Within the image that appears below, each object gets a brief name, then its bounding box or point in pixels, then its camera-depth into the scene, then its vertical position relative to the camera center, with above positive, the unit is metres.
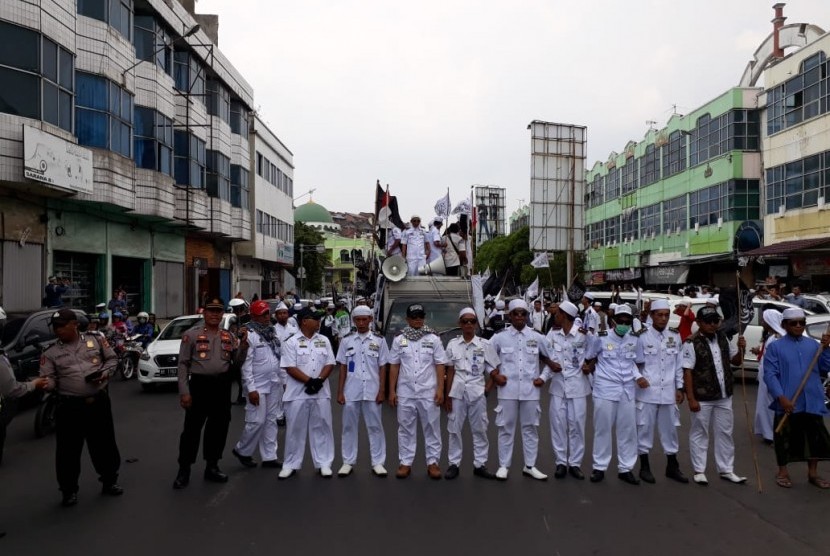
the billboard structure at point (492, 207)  82.19 +8.97
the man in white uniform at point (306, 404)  6.91 -1.27
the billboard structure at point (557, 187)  22.12 +3.11
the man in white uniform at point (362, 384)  6.98 -1.07
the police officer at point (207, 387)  6.64 -1.06
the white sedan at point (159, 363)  12.99 -1.60
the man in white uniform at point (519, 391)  6.84 -1.11
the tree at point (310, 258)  62.78 +2.10
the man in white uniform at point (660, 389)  6.76 -1.06
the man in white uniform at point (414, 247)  14.73 +0.73
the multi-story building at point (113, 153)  16.95 +4.01
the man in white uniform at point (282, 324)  9.74 -0.67
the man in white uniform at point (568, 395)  6.92 -1.16
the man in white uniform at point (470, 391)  6.89 -1.12
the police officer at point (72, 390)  5.97 -0.98
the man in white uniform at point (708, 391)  6.59 -1.06
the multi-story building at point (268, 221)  40.94 +3.94
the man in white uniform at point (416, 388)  6.89 -1.10
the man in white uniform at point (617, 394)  6.73 -1.13
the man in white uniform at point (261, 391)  7.21 -1.19
